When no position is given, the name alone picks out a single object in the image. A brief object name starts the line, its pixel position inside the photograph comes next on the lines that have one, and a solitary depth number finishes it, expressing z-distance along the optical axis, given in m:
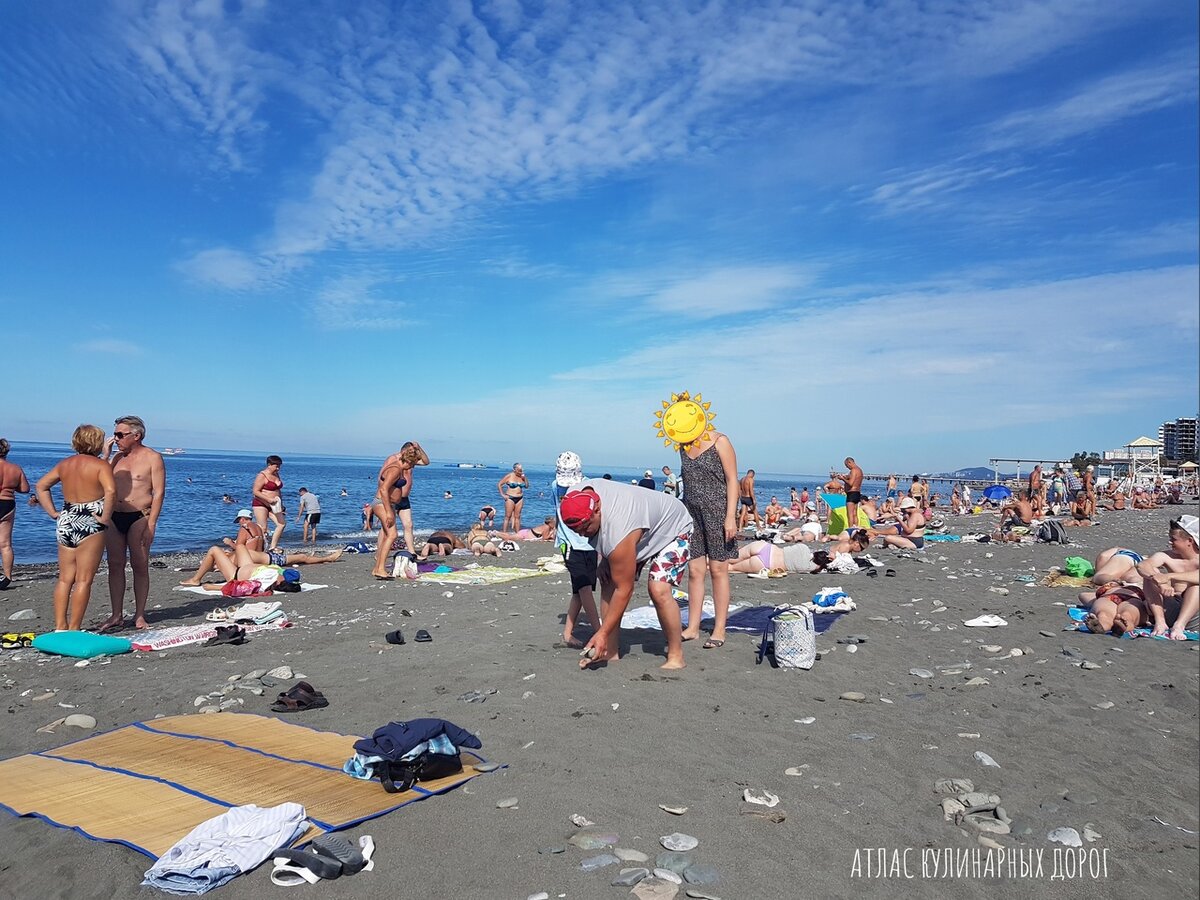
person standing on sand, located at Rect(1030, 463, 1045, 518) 21.11
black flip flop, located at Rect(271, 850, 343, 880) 2.92
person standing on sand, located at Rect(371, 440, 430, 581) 11.16
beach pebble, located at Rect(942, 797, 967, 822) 3.69
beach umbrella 27.69
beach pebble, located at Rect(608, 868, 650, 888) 2.94
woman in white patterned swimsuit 6.84
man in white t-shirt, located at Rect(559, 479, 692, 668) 5.16
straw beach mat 3.32
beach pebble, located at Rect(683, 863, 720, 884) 2.96
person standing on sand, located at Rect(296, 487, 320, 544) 19.95
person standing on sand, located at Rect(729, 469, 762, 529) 20.91
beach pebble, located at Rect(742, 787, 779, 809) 3.61
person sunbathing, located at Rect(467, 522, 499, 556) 14.89
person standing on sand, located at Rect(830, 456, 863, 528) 16.22
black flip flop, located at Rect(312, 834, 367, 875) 2.96
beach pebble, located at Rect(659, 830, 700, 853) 3.18
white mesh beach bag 5.93
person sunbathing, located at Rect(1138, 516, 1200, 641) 7.29
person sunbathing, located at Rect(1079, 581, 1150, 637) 7.52
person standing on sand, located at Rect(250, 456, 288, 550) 13.31
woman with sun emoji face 6.43
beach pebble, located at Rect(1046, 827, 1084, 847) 3.60
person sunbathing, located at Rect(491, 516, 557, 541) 18.84
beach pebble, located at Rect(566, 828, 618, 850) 3.19
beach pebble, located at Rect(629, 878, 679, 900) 2.86
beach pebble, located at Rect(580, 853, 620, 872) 3.03
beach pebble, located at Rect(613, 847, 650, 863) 3.09
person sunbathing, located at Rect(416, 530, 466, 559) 14.27
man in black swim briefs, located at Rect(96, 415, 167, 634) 7.51
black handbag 3.59
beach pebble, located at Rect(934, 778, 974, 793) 3.96
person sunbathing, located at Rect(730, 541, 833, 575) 11.29
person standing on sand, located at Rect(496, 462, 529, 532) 20.42
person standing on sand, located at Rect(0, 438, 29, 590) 10.38
